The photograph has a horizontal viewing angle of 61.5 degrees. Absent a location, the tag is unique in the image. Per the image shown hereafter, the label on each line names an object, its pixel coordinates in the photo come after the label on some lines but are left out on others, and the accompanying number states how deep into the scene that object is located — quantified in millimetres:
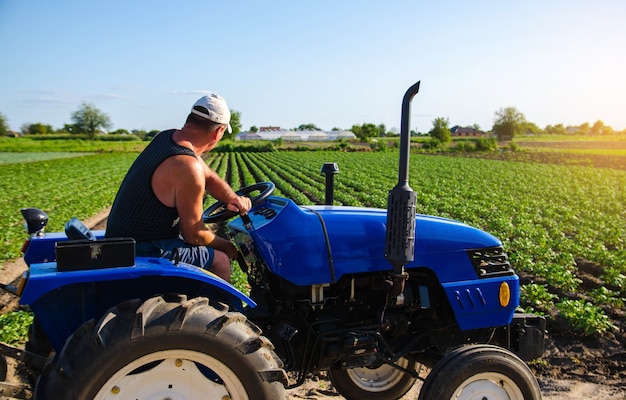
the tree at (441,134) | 82250
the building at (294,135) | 114988
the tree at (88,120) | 101000
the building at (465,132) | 124656
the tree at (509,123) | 107062
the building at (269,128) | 123075
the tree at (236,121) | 91162
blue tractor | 2264
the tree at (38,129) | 101375
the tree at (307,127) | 129812
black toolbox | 2283
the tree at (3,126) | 82438
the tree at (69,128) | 100375
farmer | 2666
